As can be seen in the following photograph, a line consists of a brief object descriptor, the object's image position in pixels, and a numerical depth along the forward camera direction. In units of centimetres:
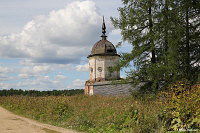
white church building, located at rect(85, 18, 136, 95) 3647
